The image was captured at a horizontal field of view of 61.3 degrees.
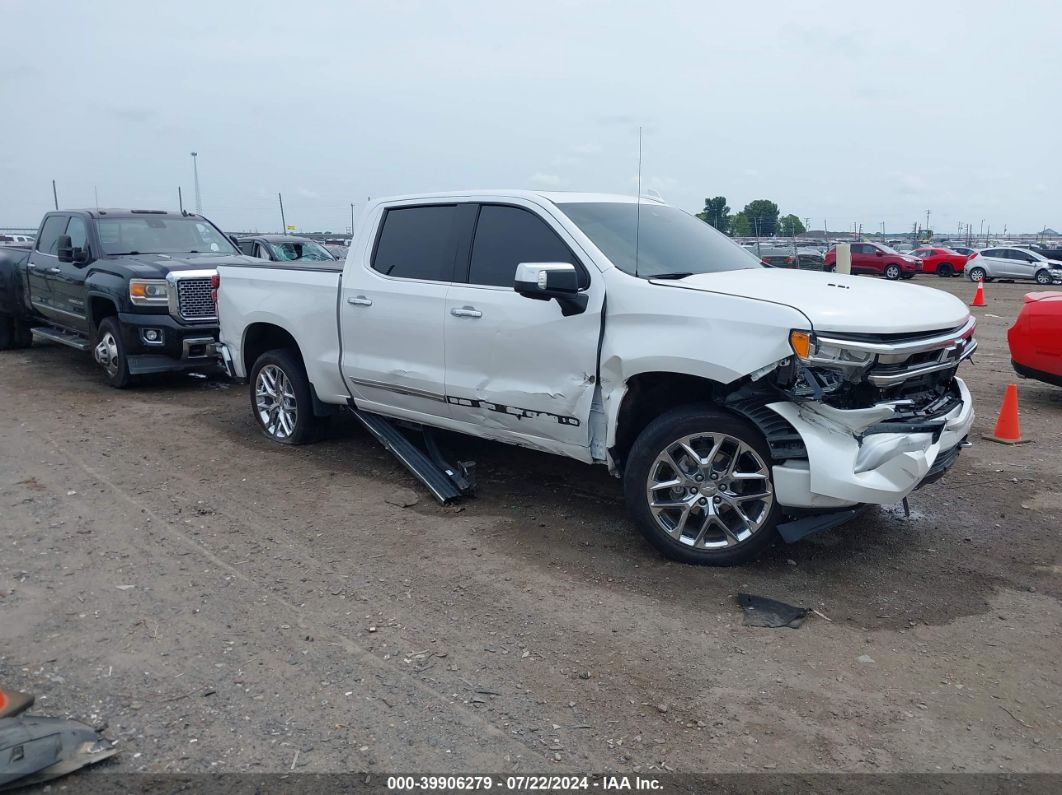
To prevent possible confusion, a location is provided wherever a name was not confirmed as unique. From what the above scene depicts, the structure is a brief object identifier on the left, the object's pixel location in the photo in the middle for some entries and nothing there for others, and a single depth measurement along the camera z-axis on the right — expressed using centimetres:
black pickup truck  953
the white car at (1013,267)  3250
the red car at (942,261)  3741
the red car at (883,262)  3672
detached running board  596
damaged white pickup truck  432
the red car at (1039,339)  825
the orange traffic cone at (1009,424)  742
